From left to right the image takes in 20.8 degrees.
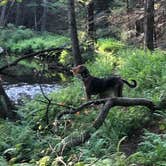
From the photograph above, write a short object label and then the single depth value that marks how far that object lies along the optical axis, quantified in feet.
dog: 33.68
